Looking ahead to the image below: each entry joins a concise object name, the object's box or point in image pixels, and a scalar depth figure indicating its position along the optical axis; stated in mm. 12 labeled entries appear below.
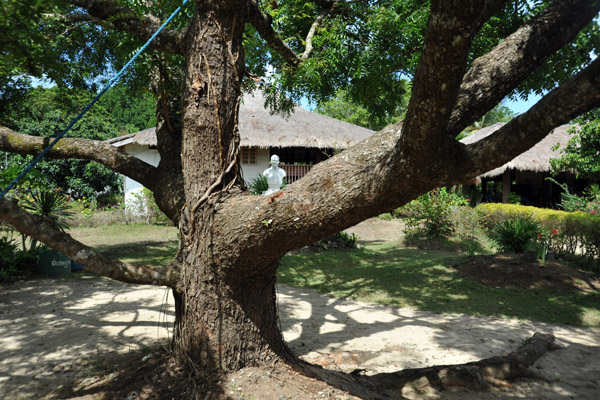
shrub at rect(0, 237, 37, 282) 7518
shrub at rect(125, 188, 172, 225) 15688
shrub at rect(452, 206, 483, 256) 11945
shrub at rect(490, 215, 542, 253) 8727
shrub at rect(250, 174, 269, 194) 11617
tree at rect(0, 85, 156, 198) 19500
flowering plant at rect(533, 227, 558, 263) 7936
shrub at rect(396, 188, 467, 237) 11805
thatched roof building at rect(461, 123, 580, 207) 17750
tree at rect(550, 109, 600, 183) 8773
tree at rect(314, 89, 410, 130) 29469
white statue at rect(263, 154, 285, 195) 11000
